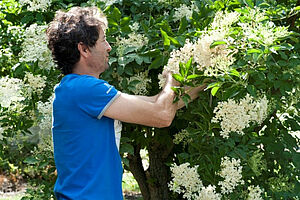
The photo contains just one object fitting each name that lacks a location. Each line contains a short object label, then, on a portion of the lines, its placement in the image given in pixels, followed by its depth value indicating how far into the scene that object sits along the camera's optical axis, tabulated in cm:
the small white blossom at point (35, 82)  289
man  215
